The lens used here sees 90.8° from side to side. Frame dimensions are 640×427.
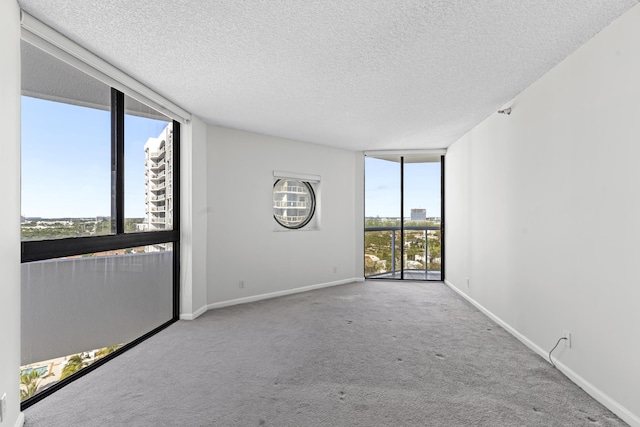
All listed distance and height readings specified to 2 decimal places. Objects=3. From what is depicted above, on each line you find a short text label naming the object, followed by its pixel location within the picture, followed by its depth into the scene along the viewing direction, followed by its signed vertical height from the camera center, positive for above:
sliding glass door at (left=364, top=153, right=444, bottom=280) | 5.58 -0.06
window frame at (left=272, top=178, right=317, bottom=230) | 5.01 +0.11
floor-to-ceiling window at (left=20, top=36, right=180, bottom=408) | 2.02 -0.07
